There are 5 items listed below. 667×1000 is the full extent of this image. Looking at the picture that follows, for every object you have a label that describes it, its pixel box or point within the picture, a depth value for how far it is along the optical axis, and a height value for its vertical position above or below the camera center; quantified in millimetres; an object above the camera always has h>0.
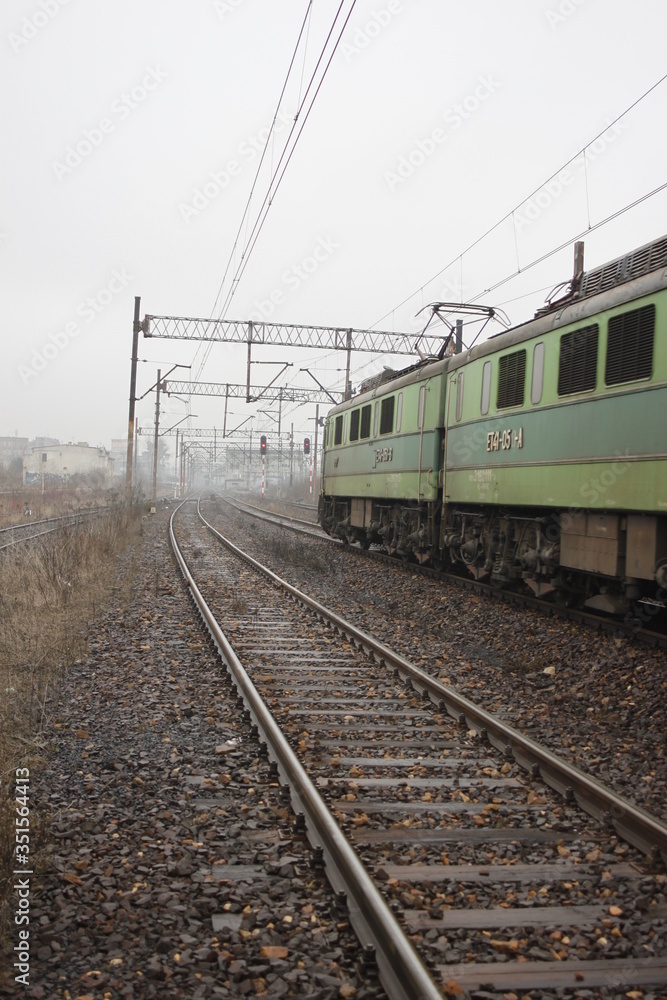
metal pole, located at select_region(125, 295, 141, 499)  30812 +3942
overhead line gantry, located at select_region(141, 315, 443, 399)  30531 +5886
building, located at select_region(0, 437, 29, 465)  172125 +7275
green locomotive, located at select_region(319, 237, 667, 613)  8094 +668
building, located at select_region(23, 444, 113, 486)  110500 +2861
